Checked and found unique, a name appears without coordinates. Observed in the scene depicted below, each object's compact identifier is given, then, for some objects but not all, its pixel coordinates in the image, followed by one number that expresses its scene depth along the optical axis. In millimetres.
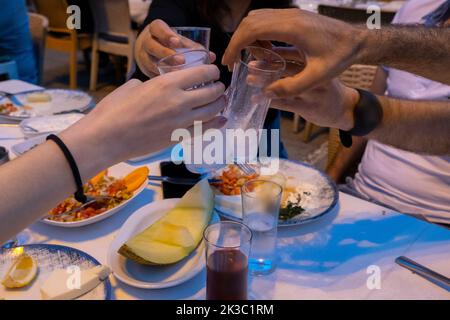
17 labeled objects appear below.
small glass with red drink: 677
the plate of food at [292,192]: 980
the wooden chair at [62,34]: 4098
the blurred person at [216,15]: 1638
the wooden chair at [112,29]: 3852
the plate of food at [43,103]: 1546
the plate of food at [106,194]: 930
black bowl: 1043
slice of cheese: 710
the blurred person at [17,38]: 2318
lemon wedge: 751
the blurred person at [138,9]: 4000
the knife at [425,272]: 798
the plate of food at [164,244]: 769
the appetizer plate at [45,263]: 740
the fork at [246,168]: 1168
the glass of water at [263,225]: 827
